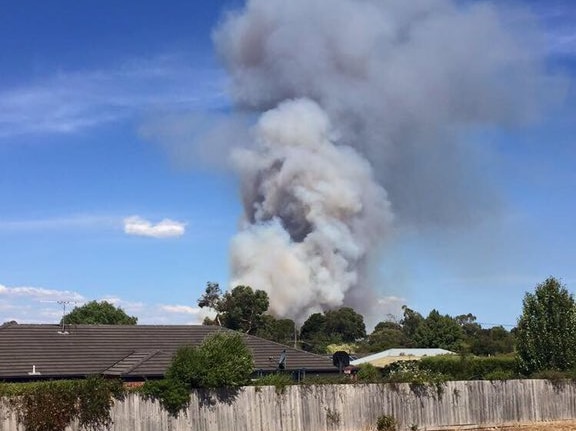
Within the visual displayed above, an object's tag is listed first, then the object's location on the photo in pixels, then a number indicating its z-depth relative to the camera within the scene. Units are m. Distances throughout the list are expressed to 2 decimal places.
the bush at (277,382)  33.34
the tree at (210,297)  141.00
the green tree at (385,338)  128.25
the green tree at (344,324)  148.12
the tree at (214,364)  31.34
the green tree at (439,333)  119.44
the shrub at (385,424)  34.86
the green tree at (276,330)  122.56
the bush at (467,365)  54.78
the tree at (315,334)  131.70
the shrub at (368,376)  36.25
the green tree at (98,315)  95.94
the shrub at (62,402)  27.95
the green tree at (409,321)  155.24
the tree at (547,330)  46.72
